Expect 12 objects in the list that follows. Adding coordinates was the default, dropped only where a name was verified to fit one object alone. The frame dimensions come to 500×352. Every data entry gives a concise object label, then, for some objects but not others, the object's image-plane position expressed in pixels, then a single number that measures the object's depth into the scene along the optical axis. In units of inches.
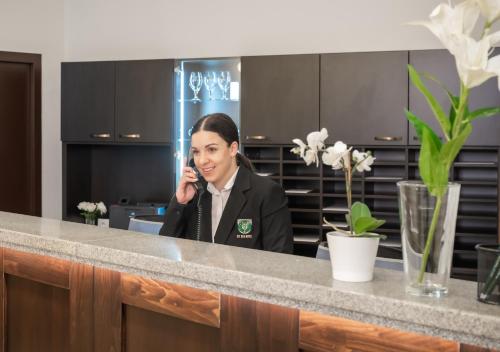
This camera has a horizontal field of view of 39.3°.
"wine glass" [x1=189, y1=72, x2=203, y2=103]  218.2
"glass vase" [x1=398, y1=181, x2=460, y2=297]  47.3
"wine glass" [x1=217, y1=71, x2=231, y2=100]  216.2
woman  111.1
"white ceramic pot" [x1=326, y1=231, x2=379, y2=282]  52.0
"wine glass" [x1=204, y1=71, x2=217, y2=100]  217.8
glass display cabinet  216.4
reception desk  47.0
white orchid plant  52.6
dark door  245.3
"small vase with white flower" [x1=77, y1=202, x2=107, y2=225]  231.0
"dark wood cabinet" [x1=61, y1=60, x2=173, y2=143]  218.2
